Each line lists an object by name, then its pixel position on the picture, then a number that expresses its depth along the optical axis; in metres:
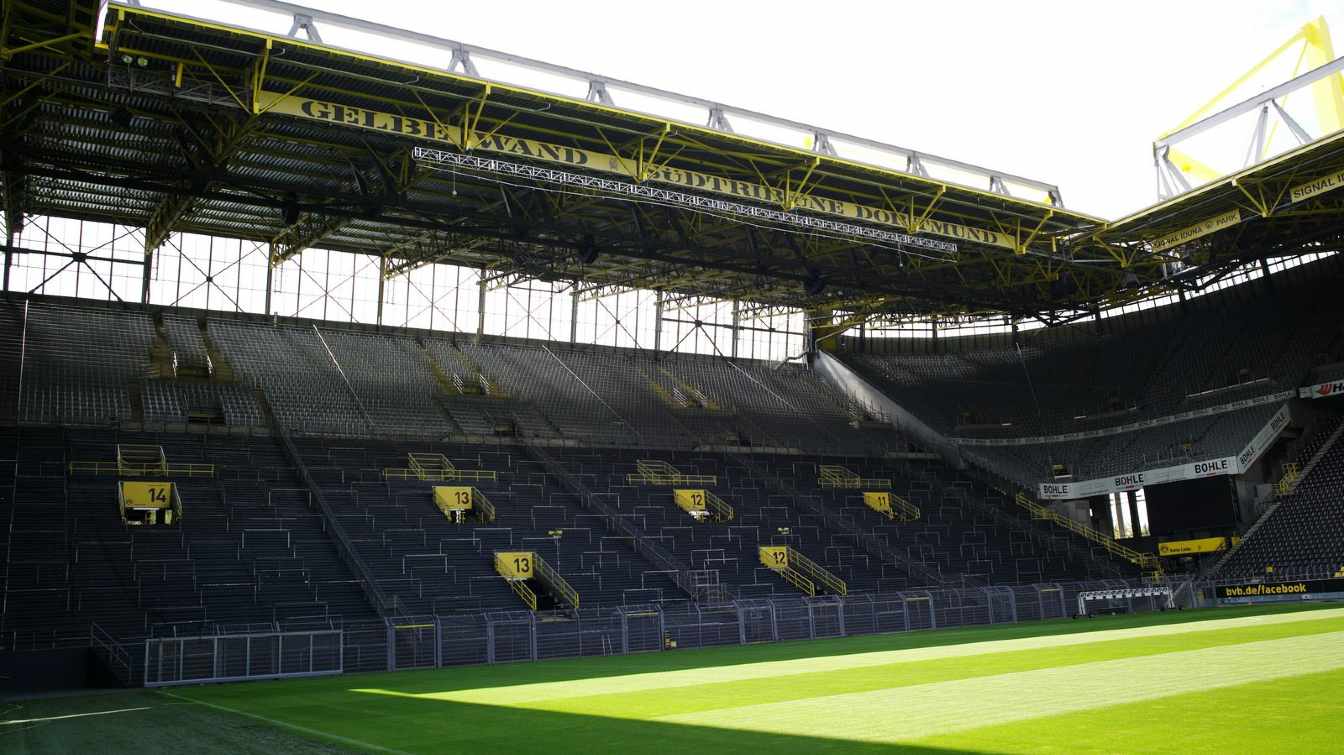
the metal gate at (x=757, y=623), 32.50
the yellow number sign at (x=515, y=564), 35.19
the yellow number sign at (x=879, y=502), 48.81
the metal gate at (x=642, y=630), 30.48
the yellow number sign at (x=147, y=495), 33.47
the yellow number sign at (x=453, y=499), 38.56
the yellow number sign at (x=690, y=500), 44.38
